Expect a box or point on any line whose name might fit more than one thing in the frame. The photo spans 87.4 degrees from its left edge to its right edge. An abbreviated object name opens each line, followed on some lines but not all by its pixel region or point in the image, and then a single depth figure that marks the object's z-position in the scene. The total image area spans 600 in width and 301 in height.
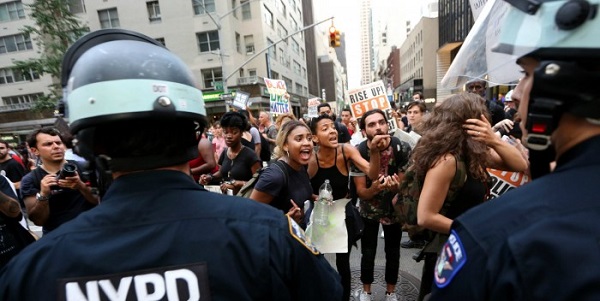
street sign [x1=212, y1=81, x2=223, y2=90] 26.54
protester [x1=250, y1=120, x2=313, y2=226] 2.49
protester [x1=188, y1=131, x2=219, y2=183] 4.66
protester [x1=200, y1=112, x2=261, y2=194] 4.07
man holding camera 2.62
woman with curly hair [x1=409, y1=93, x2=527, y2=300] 2.10
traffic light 13.82
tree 10.19
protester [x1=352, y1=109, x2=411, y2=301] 3.22
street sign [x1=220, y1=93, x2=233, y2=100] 15.00
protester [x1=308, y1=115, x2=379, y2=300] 3.31
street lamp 16.22
